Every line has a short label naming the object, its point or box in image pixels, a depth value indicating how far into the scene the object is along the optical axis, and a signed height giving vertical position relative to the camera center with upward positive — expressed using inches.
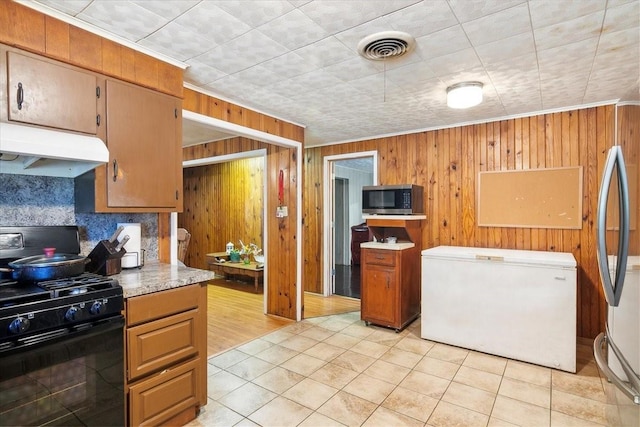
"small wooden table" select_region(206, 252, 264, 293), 203.2 -35.1
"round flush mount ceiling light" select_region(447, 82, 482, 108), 102.0 +35.6
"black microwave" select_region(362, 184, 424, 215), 142.7 +4.8
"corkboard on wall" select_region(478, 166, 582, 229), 126.2 +4.6
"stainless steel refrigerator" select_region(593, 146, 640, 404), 45.6 -10.3
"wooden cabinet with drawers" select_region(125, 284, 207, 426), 67.8 -31.5
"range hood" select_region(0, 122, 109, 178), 57.9 +11.3
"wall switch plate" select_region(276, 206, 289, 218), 154.2 +0.0
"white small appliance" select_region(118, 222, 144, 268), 84.1 -8.6
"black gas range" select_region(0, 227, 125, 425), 51.3 -23.1
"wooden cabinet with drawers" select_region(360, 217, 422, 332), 136.4 -28.9
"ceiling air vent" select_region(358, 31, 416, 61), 75.0 +38.8
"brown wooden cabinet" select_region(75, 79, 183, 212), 75.3 +13.2
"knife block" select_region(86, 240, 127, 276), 75.6 -10.7
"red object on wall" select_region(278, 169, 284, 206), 155.0 +10.6
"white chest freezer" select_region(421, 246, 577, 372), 105.0 -31.7
